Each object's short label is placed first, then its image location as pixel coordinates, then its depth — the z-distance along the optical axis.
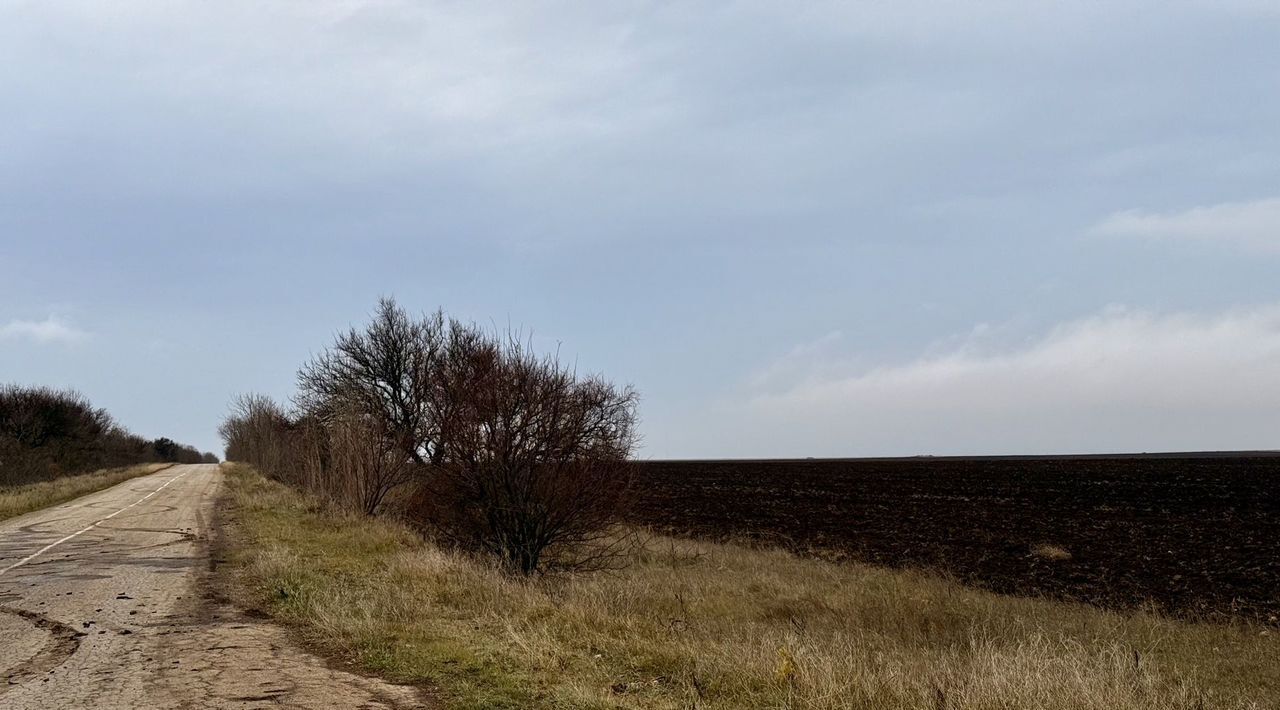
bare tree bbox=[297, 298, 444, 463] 38.31
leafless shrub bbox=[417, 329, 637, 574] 16.11
